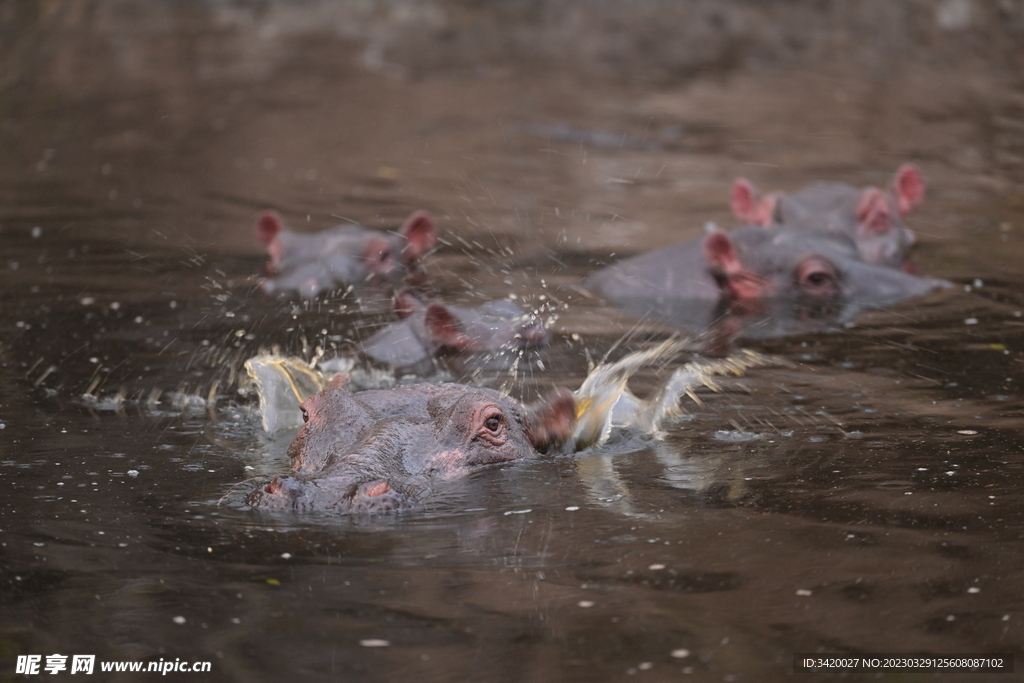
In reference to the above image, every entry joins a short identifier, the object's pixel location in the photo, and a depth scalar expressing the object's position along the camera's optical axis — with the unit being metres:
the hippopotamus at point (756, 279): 17.42
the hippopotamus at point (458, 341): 14.28
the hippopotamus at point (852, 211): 19.42
